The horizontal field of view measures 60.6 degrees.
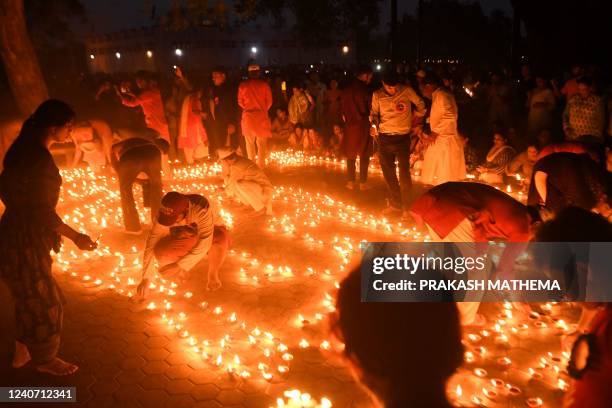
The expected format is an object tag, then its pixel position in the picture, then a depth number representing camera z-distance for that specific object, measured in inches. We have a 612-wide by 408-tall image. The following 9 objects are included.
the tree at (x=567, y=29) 670.5
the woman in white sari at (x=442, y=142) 287.3
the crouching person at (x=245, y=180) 281.3
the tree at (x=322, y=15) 949.2
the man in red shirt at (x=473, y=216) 150.2
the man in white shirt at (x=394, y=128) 280.8
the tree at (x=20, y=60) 356.5
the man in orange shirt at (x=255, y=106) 368.8
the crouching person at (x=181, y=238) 182.1
